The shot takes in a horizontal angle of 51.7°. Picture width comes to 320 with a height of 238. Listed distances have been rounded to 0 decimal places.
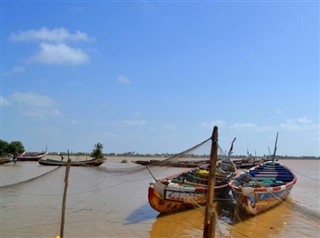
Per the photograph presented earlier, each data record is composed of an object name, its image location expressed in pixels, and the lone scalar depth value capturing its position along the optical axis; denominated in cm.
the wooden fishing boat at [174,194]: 1168
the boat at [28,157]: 5119
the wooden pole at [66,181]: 789
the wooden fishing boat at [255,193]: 1114
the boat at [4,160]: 4098
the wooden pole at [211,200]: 548
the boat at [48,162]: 3825
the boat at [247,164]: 4226
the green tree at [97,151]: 4445
